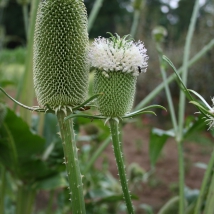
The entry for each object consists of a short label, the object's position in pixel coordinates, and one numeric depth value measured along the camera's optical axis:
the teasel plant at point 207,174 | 0.19
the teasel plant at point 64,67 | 0.20
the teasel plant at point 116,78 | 0.21
